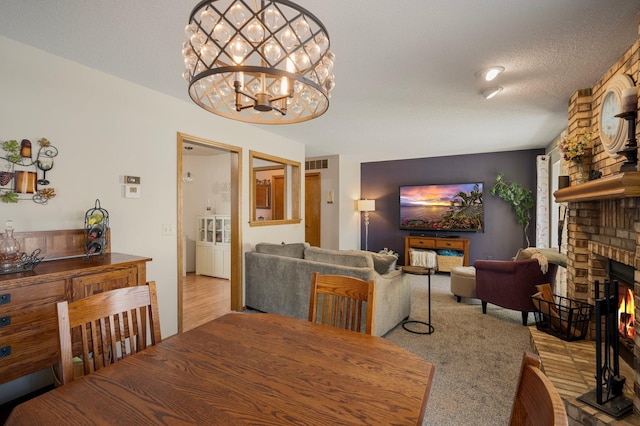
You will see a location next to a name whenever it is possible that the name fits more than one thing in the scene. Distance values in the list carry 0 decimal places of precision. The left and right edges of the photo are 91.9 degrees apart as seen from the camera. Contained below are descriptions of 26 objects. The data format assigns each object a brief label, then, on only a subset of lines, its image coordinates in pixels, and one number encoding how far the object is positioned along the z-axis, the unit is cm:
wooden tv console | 581
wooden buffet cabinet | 167
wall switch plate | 300
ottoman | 408
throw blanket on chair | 335
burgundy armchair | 338
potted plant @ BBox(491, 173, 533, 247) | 557
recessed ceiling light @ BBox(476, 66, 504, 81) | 243
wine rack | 236
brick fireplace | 160
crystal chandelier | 106
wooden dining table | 86
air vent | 665
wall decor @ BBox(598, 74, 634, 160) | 197
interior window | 447
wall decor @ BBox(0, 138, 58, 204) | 204
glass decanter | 184
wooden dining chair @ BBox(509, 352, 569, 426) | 59
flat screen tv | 596
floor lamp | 667
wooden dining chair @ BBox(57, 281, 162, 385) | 113
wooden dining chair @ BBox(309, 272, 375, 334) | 156
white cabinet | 552
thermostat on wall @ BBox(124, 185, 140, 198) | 271
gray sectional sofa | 299
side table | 320
